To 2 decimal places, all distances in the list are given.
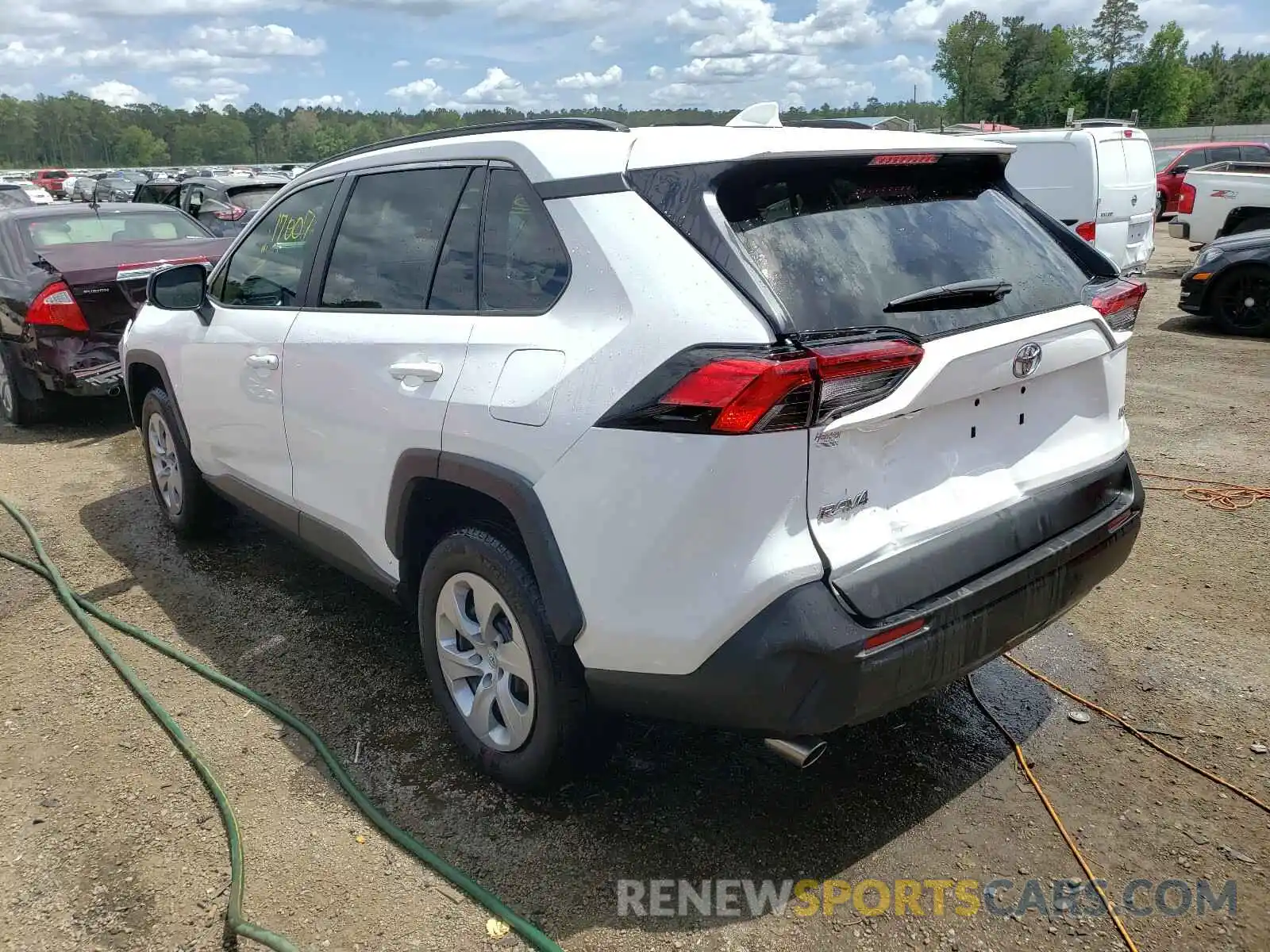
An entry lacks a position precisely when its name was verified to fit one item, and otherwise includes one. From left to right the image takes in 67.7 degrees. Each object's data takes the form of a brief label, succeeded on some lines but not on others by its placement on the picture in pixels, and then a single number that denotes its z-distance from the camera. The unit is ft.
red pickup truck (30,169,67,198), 136.46
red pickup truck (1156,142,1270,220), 66.49
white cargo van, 33.06
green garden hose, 7.66
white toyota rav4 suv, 6.94
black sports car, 29.89
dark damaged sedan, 22.43
